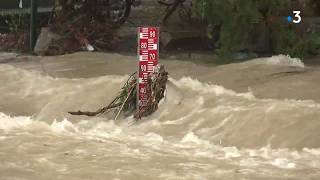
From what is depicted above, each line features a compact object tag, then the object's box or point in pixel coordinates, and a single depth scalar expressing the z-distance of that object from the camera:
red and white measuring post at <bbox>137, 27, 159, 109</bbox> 9.01
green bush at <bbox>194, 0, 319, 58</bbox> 11.15
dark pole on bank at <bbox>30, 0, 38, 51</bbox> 15.42
